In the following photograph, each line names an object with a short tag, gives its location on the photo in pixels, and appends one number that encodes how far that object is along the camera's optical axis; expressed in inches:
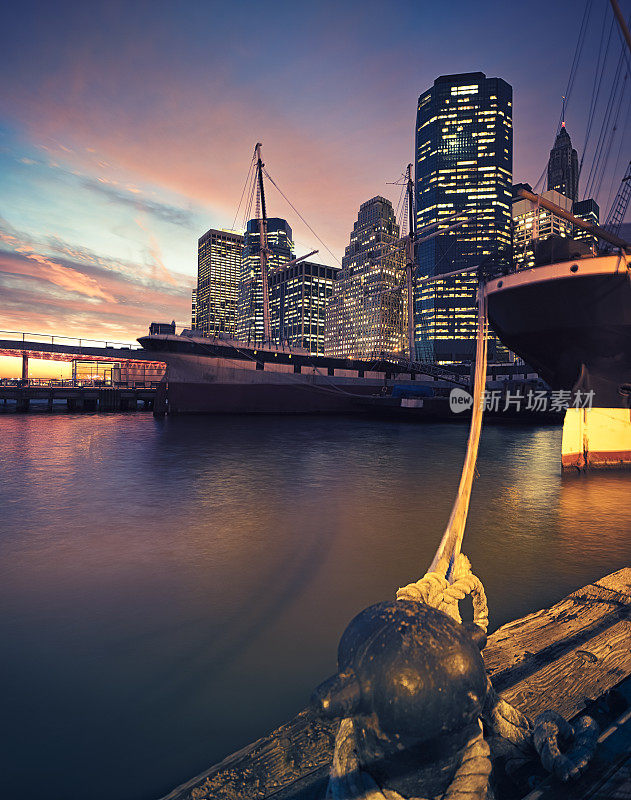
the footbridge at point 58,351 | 2208.4
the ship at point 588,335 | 525.7
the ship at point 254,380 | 1248.2
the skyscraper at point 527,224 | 4686.5
